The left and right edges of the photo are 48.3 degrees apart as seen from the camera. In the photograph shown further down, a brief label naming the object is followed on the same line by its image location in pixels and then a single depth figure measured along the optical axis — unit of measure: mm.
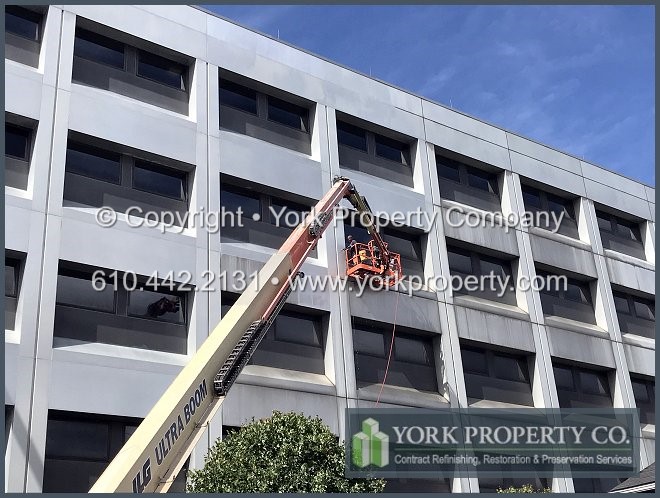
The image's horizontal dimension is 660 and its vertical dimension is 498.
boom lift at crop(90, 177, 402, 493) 11664
